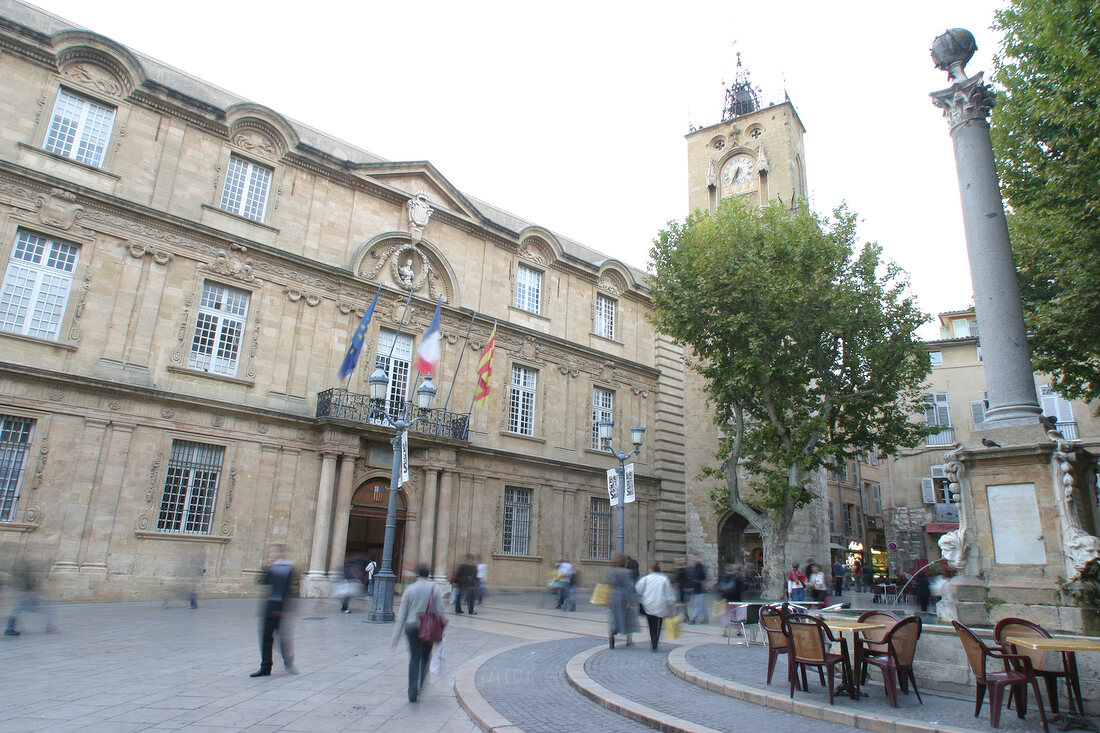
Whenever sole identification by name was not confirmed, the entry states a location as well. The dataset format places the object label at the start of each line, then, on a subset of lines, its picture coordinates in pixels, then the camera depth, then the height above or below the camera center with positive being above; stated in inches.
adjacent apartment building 1264.8 +194.8
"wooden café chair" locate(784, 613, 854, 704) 255.8 -34.1
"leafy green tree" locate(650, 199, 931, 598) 770.2 +249.3
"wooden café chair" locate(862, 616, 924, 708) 247.0 -34.1
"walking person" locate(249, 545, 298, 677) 304.2 -35.4
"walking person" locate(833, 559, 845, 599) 1052.5 -32.6
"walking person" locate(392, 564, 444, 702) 265.9 -30.9
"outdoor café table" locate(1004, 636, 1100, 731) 203.6 -23.9
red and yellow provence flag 766.5 +185.1
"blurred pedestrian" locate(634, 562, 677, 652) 416.2 -30.7
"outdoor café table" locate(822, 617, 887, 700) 256.5 -32.6
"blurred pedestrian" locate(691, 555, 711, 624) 631.2 -36.1
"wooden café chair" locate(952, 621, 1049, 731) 214.1 -35.4
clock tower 1282.0 +754.9
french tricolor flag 671.1 +181.5
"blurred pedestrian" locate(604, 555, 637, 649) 429.7 -34.0
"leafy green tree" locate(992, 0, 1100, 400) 432.5 +282.9
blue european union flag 694.5 +181.2
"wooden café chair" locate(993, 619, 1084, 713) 225.5 -31.6
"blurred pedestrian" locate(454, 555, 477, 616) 626.2 -38.3
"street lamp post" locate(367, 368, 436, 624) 530.0 +2.1
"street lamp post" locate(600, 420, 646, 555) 606.9 +104.5
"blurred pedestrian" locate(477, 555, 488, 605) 713.0 -42.8
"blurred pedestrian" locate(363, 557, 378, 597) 696.4 -34.7
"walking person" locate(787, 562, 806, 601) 650.2 -28.8
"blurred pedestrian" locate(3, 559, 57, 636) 405.1 -44.7
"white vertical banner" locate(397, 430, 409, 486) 569.9 +65.4
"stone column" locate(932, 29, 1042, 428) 323.6 +158.8
